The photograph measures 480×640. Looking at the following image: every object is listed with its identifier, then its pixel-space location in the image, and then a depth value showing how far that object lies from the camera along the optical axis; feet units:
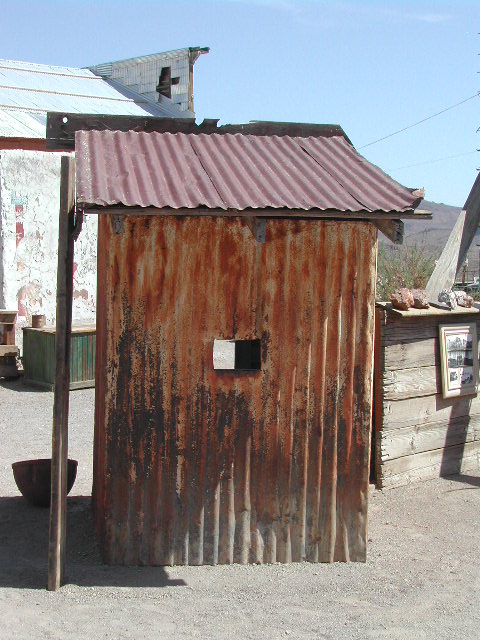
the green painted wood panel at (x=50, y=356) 44.06
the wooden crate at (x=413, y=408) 26.40
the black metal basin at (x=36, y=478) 24.16
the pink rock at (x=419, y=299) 27.04
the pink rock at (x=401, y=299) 26.35
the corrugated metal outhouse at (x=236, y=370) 19.40
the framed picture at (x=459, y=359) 27.73
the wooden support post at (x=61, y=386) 18.43
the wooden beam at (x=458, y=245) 35.60
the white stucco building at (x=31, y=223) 47.09
